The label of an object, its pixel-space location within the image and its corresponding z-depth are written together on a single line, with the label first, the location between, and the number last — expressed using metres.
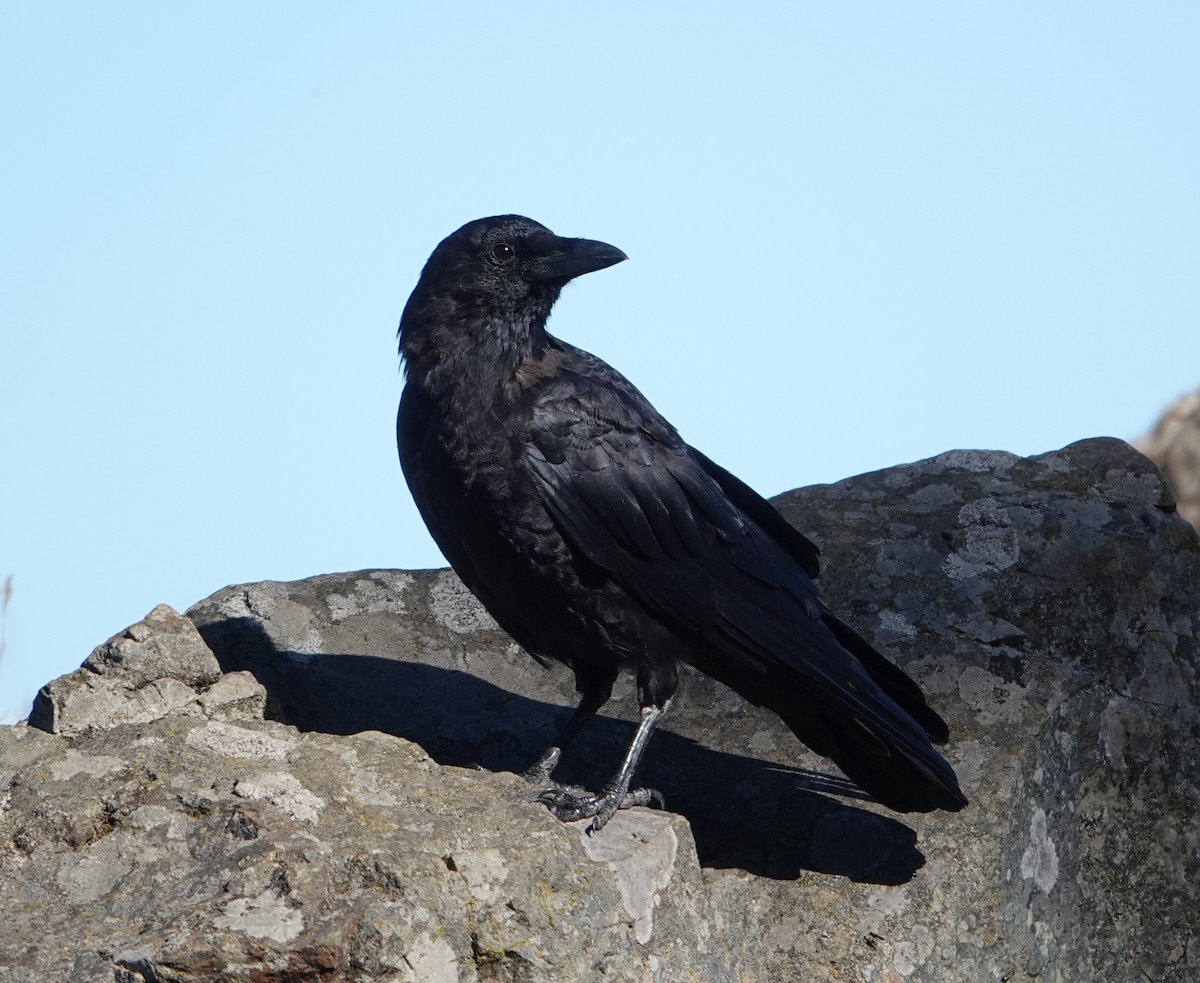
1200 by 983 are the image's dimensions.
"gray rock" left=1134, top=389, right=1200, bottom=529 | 20.14
